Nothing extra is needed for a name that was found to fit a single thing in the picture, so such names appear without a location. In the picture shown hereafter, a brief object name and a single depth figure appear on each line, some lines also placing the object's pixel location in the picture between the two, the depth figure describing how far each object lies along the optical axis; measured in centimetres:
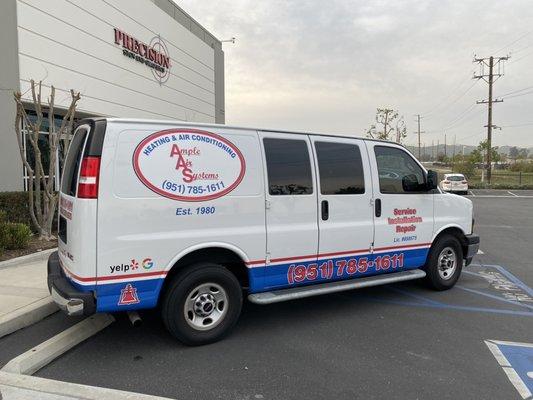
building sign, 1613
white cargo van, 371
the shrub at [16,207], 856
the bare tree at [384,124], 4232
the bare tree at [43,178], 852
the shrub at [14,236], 741
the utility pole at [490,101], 3894
